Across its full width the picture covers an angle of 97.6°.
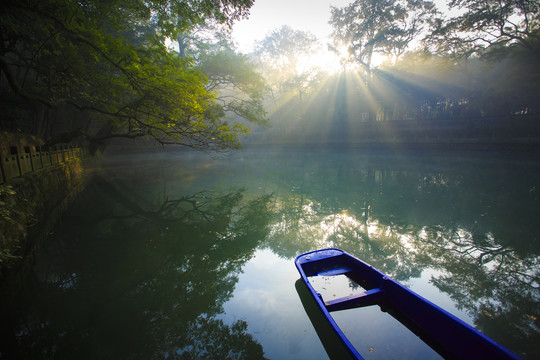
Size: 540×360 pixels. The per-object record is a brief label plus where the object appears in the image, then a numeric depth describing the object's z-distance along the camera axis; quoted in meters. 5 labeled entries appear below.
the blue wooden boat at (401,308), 1.92
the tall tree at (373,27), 23.73
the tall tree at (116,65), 5.59
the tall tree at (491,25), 14.99
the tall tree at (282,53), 38.06
